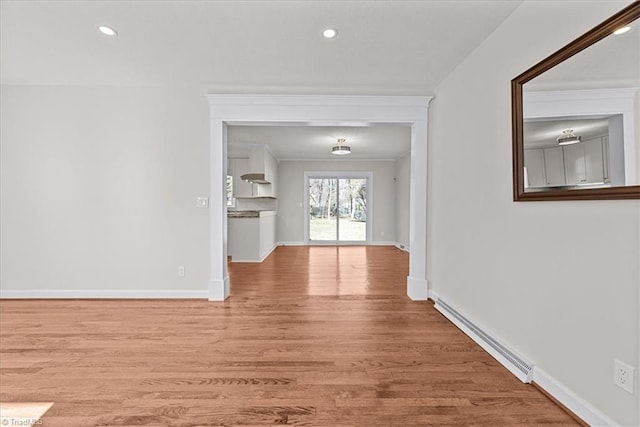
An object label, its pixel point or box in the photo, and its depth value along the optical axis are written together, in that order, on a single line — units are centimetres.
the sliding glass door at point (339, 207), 841
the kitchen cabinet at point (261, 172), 653
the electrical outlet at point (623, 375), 129
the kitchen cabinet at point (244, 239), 581
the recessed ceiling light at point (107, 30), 222
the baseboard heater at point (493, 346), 185
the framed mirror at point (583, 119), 128
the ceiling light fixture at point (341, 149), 591
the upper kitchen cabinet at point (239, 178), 741
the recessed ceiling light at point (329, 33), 223
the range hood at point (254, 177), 653
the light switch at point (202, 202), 339
